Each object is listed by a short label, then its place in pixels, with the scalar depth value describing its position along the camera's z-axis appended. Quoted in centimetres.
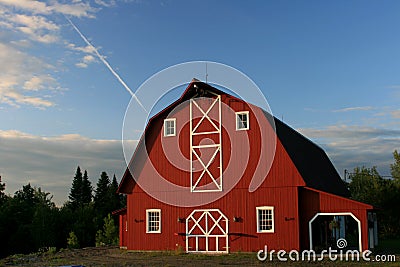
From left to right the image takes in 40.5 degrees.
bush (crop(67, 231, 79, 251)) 4581
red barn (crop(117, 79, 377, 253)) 2388
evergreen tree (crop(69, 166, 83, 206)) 8125
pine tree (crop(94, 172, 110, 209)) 7856
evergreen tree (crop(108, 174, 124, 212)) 7088
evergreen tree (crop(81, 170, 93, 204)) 8111
